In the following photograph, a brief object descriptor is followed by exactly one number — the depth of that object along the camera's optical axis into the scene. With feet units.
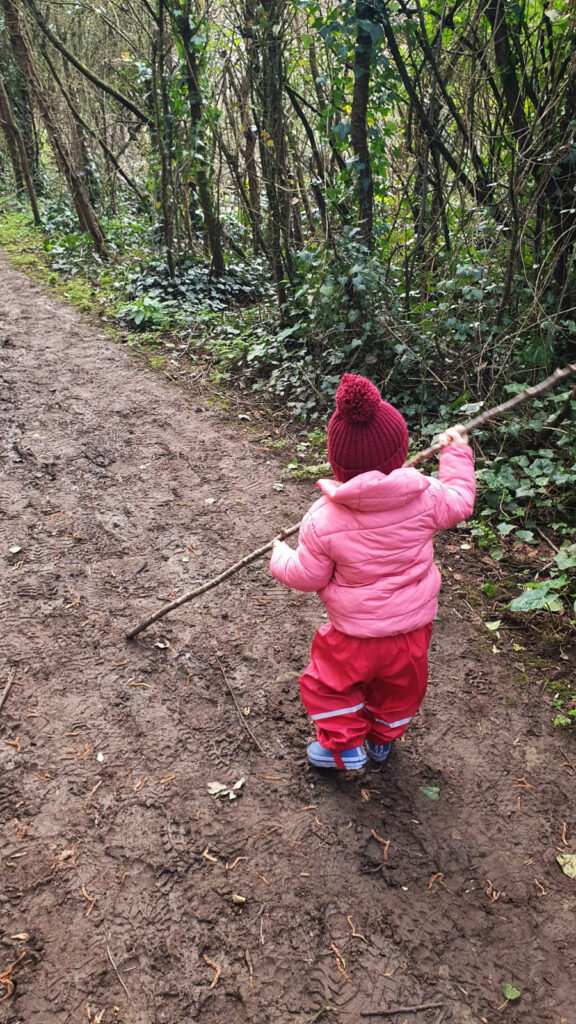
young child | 6.91
